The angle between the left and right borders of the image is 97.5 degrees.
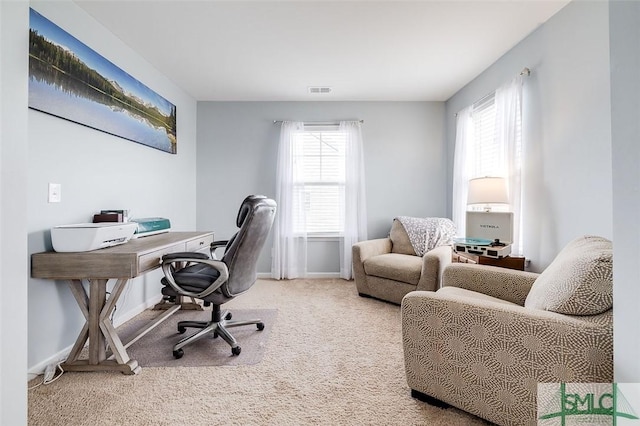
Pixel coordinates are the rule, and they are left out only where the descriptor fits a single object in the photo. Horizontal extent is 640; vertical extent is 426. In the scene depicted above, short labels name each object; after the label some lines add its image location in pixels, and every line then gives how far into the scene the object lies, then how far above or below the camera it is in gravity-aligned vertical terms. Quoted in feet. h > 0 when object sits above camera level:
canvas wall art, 5.65 +3.06
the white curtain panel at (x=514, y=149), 7.95 +1.88
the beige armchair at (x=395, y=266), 8.84 -1.79
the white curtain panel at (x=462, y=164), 10.84 +1.96
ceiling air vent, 11.45 +5.12
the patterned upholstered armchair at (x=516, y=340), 3.49 -1.75
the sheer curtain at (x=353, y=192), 12.82 +0.98
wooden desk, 5.39 -1.26
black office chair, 6.23 -1.29
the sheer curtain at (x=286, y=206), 12.80 +0.33
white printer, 5.53 -0.50
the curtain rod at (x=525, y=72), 7.72 +3.92
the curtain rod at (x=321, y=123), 12.97 +4.17
